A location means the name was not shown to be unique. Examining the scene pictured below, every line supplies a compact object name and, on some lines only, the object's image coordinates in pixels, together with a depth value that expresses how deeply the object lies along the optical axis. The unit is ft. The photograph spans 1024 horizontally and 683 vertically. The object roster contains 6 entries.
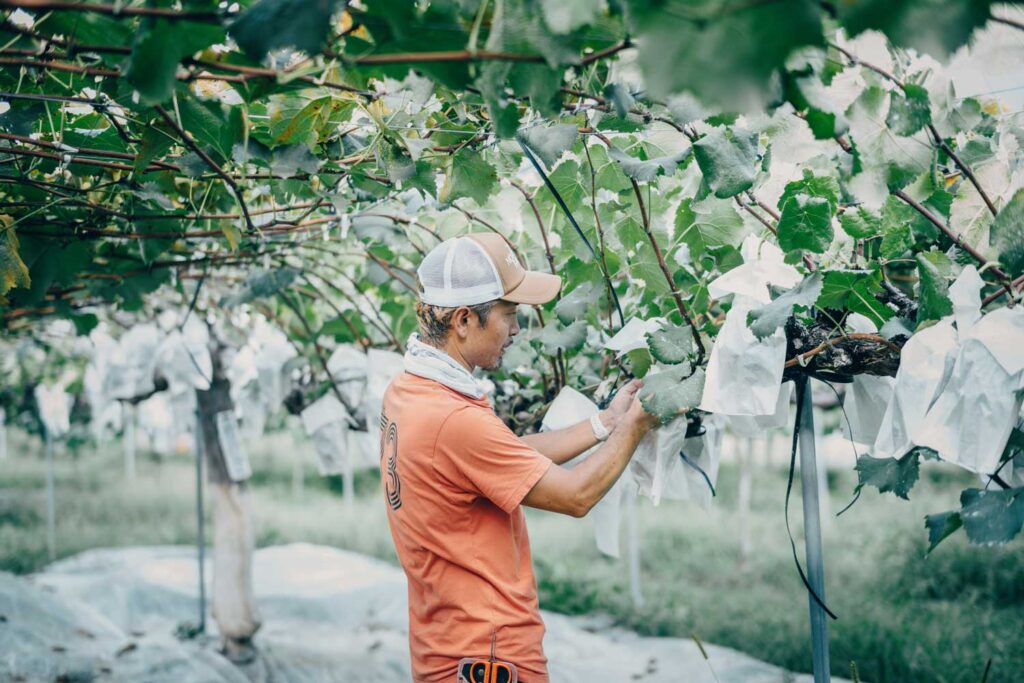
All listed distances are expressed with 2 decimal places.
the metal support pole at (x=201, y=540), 17.60
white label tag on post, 13.03
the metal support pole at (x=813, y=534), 5.85
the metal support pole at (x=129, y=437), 32.91
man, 5.17
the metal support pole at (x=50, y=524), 26.73
